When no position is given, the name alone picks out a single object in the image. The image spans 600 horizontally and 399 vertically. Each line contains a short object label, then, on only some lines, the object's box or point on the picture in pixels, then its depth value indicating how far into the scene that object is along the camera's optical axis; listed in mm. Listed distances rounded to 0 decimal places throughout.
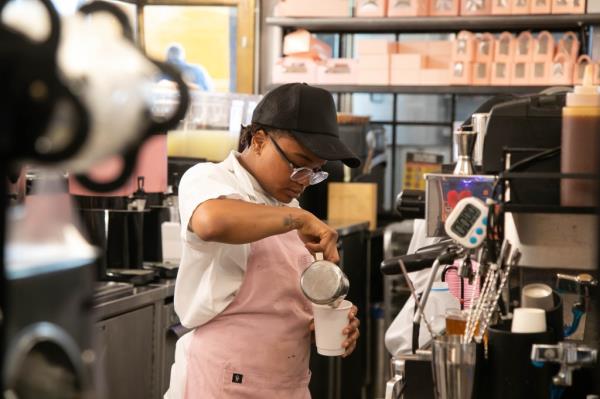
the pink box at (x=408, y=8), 5676
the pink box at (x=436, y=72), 5590
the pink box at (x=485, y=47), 5461
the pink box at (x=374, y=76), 5676
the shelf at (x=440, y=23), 5496
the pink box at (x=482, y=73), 5520
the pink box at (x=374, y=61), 5668
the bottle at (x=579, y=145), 1723
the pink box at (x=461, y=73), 5520
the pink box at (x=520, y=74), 5453
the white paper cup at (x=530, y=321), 1722
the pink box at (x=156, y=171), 3767
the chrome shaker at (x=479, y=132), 2301
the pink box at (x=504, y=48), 5445
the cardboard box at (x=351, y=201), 5648
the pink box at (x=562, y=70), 5371
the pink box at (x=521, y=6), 5492
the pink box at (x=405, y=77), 5633
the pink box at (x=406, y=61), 5625
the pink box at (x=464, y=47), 5449
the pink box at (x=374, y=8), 5734
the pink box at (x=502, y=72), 5492
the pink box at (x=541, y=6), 5465
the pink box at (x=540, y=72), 5410
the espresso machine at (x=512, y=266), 1707
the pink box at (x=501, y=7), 5520
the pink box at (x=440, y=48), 5617
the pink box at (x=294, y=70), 5840
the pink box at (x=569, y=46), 5383
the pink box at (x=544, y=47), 5391
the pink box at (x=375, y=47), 5621
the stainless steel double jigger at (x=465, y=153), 1940
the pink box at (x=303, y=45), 5832
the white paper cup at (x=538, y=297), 1840
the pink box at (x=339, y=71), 5770
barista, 2195
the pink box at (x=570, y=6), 5453
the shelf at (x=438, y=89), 5539
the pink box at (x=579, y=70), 5344
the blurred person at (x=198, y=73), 6300
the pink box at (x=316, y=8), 5801
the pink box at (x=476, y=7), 5551
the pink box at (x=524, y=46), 5410
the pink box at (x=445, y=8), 5613
